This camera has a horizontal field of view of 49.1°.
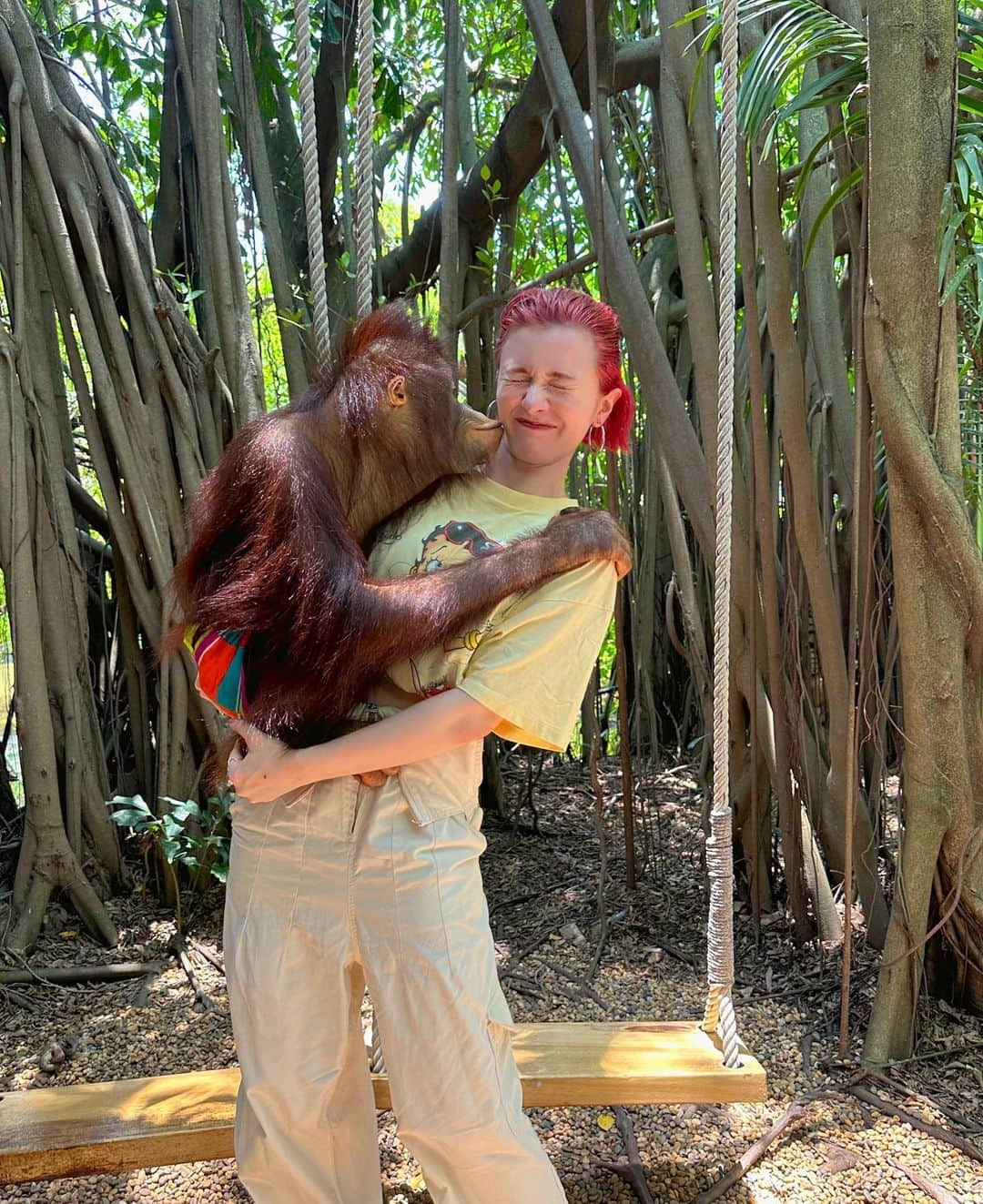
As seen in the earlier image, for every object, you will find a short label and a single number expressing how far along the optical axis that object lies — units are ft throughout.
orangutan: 4.39
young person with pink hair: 4.18
